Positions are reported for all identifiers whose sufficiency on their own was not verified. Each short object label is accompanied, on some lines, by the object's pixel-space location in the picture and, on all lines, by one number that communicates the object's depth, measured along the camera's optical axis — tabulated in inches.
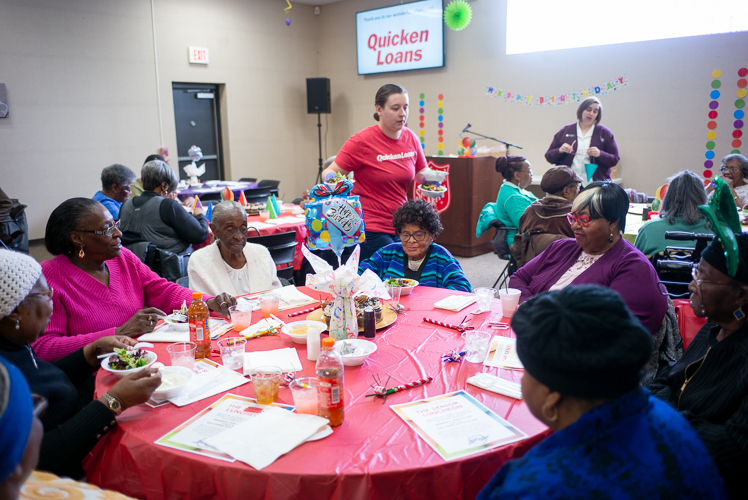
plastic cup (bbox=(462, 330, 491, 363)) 76.4
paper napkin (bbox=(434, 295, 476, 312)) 98.3
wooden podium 268.1
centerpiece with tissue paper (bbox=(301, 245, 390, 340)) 80.7
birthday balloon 120.1
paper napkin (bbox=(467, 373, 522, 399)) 66.1
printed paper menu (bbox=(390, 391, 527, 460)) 55.2
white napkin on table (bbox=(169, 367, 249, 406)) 65.8
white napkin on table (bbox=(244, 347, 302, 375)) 74.3
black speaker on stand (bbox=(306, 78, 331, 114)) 378.6
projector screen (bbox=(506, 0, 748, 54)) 238.4
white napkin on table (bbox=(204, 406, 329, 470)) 53.2
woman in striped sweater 116.8
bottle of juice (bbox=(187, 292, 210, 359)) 79.4
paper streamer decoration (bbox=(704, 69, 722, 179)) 244.4
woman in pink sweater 88.7
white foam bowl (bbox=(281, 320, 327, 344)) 83.0
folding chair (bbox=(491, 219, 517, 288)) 181.0
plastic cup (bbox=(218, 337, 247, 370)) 75.5
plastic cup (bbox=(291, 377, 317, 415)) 61.1
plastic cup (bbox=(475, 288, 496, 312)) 97.0
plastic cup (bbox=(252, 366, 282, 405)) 64.1
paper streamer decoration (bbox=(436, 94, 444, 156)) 337.4
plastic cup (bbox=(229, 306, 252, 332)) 89.8
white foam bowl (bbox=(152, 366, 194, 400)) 64.4
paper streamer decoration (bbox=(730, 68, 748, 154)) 238.1
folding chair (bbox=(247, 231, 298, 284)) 156.8
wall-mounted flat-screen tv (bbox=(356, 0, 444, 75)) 328.2
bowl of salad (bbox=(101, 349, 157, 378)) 70.1
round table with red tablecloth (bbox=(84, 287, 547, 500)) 50.7
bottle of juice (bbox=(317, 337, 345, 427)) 58.3
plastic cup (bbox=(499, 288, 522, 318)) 93.2
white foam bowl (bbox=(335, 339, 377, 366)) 73.6
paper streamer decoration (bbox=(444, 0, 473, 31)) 301.7
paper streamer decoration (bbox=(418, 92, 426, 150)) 348.5
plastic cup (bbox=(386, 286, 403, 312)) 98.8
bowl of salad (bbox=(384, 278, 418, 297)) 106.9
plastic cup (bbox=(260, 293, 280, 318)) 95.5
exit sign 340.8
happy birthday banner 269.9
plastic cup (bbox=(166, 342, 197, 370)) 73.4
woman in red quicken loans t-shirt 144.6
